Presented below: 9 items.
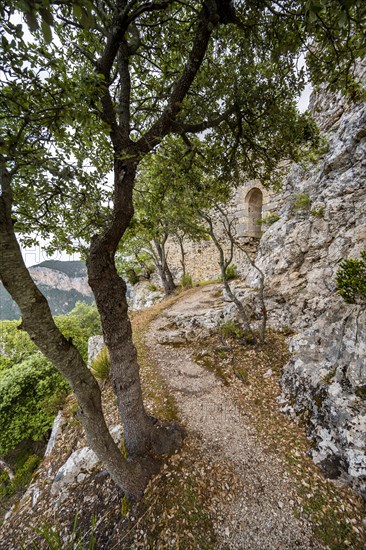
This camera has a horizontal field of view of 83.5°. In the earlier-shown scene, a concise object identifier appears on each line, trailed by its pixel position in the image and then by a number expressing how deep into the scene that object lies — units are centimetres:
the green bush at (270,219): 1043
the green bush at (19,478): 803
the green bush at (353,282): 385
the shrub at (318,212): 673
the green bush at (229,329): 632
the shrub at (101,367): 566
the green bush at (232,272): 1138
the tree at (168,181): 394
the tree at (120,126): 181
